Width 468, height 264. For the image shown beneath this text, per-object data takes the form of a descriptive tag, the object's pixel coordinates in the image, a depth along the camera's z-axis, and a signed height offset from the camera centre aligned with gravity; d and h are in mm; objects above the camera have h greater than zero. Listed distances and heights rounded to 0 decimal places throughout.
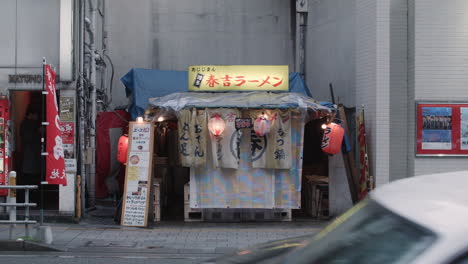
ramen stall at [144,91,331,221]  12445 -219
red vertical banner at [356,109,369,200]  13117 -442
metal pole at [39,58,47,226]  11333 +182
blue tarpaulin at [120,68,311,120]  14828 +1506
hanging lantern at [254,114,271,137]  12148 +324
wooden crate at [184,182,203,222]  13047 -1732
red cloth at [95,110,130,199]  16219 -189
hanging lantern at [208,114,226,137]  12344 +322
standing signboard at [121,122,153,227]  12375 -845
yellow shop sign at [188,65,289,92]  12953 +1448
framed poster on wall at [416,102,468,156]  12914 +351
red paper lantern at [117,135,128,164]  12977 -243
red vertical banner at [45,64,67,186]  11586 -100
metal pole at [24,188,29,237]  9887 -1380
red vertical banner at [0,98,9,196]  12734 -164
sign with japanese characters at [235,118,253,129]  12445 +375
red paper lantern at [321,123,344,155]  12508 +49
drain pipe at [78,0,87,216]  13383 +769
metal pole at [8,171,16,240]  10023 -1146
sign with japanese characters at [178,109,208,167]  12523 +74
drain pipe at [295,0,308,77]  17406 +3432
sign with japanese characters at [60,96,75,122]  12984 +691
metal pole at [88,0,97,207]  14402 +813
